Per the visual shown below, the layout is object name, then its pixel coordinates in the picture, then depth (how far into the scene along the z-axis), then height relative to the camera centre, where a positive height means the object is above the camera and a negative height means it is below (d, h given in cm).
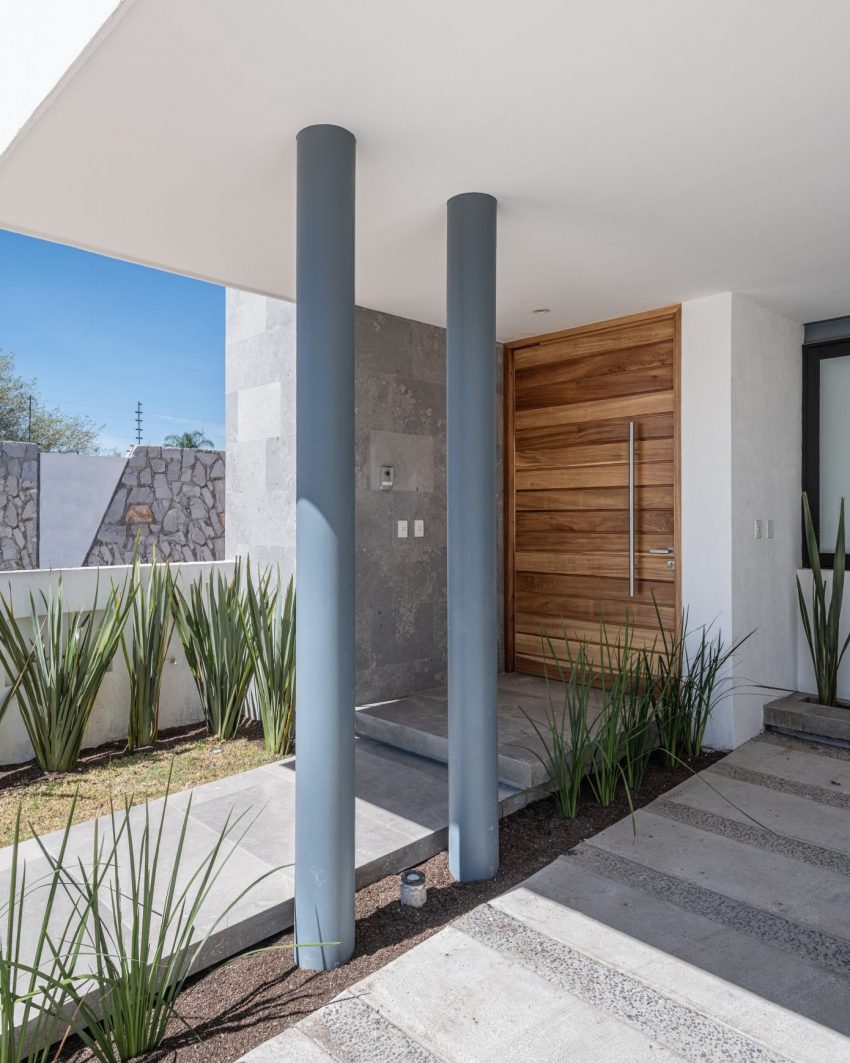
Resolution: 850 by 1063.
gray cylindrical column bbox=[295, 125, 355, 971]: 222 -6
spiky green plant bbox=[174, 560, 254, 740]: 421 -71
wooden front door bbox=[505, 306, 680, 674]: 436 +29
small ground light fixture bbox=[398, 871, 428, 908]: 253 -127
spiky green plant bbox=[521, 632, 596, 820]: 316 -103
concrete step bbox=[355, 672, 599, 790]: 336 -105
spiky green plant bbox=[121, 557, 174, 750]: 409 -69
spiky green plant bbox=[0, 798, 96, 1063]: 145 -120
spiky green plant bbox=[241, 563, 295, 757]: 401 -78
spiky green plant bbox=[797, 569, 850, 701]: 455 -82
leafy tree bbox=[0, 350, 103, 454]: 1402 +223
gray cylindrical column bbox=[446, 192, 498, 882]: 267 -9
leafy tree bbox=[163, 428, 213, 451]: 1927 +238
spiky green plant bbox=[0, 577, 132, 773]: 360 -70
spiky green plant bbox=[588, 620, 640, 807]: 323 -101
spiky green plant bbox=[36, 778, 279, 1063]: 167 -116
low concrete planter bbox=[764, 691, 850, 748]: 407 -110
